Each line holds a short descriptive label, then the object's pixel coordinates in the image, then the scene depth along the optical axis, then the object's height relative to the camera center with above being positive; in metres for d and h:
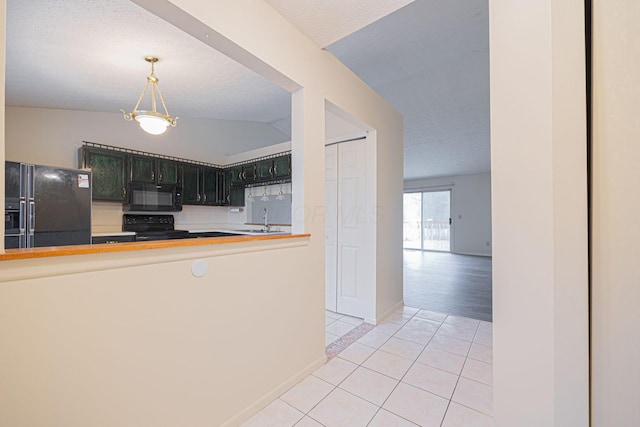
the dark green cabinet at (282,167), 4.08 +0.77
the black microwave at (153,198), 3.94 +0.27
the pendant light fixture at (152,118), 2.39 +0.91
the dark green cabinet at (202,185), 4.63 +0.54
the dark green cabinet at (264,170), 4.36 +0.77
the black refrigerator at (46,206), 2.47 +0.08
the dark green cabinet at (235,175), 5.00 +0.78
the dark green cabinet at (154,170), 4.01 +0.71
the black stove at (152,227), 4.02 -0.21
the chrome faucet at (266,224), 4.59 -0.17
